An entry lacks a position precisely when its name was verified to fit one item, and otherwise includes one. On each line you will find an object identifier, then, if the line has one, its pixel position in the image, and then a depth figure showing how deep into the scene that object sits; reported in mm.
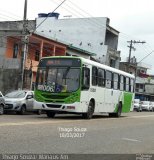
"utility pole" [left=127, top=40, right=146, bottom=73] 65625
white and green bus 22672
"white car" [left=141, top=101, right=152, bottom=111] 63831
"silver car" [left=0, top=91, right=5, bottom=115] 25031
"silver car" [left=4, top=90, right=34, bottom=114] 27000
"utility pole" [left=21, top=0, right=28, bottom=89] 32656
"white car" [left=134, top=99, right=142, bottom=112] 59812
